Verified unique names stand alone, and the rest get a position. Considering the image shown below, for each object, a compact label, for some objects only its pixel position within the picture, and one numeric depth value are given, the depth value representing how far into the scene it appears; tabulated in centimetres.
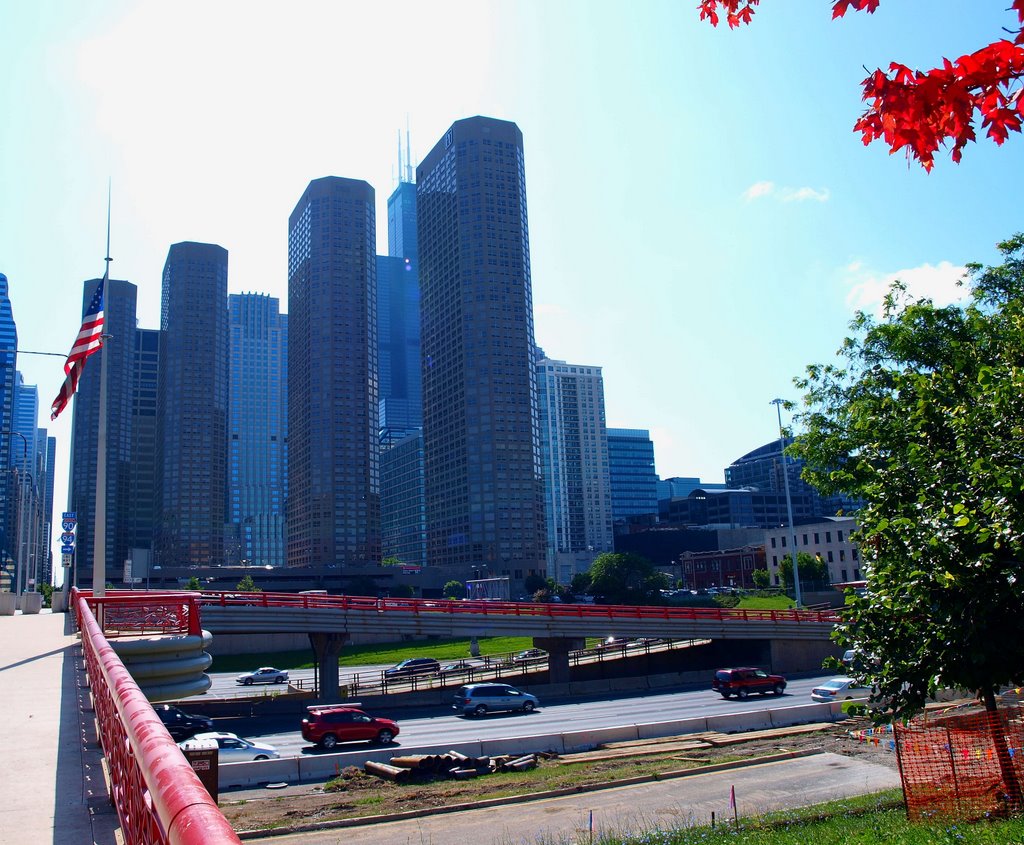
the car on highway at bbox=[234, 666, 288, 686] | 5703
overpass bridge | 4131
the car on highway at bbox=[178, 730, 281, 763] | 2723
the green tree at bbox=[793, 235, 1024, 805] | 1159
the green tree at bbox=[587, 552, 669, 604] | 9475
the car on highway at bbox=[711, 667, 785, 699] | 4175
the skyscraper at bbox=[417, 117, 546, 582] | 17025
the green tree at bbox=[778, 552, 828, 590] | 9425
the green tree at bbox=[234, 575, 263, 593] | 11198
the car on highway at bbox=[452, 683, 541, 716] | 3956
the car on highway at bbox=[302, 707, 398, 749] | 3066
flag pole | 2517
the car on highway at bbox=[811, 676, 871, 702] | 3628
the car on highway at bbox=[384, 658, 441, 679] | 5181
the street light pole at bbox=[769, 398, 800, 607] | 6174
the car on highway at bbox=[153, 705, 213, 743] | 2853
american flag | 2578
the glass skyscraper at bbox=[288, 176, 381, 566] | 19862
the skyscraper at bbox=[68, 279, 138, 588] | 16792
